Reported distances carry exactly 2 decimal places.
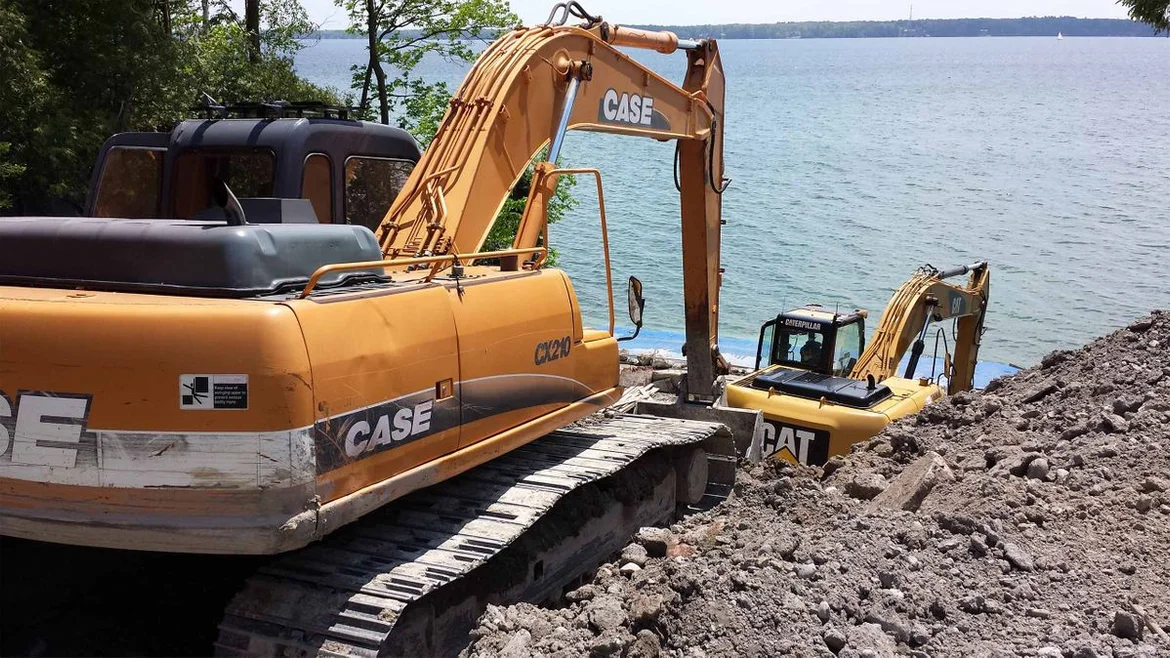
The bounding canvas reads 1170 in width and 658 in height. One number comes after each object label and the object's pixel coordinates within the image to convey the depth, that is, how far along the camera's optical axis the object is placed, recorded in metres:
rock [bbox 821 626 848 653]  4.48
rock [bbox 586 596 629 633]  4.80
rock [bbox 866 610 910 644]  4.59
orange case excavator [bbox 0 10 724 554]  4.04
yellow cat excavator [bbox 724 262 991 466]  10.78
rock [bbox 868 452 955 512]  6.74
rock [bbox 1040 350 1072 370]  10.17
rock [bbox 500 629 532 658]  4.57
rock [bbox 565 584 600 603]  5.42
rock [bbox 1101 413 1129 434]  7.12
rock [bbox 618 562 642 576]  5.93
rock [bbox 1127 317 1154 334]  9.62
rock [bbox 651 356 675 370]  18.51
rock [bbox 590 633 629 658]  4.51
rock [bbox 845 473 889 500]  7.29
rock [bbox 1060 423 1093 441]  7.31
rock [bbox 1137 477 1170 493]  6.12
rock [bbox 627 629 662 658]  4.59
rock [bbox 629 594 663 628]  4.81
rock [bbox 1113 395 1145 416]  7.43
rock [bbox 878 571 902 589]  5.00
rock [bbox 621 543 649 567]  6.03
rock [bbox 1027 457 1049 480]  6.59
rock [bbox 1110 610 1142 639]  4.48
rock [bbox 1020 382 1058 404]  8.83
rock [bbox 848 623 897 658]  4.44
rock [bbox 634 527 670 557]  6.18
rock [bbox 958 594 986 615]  4.79
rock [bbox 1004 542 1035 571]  5.13
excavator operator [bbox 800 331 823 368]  12.65
